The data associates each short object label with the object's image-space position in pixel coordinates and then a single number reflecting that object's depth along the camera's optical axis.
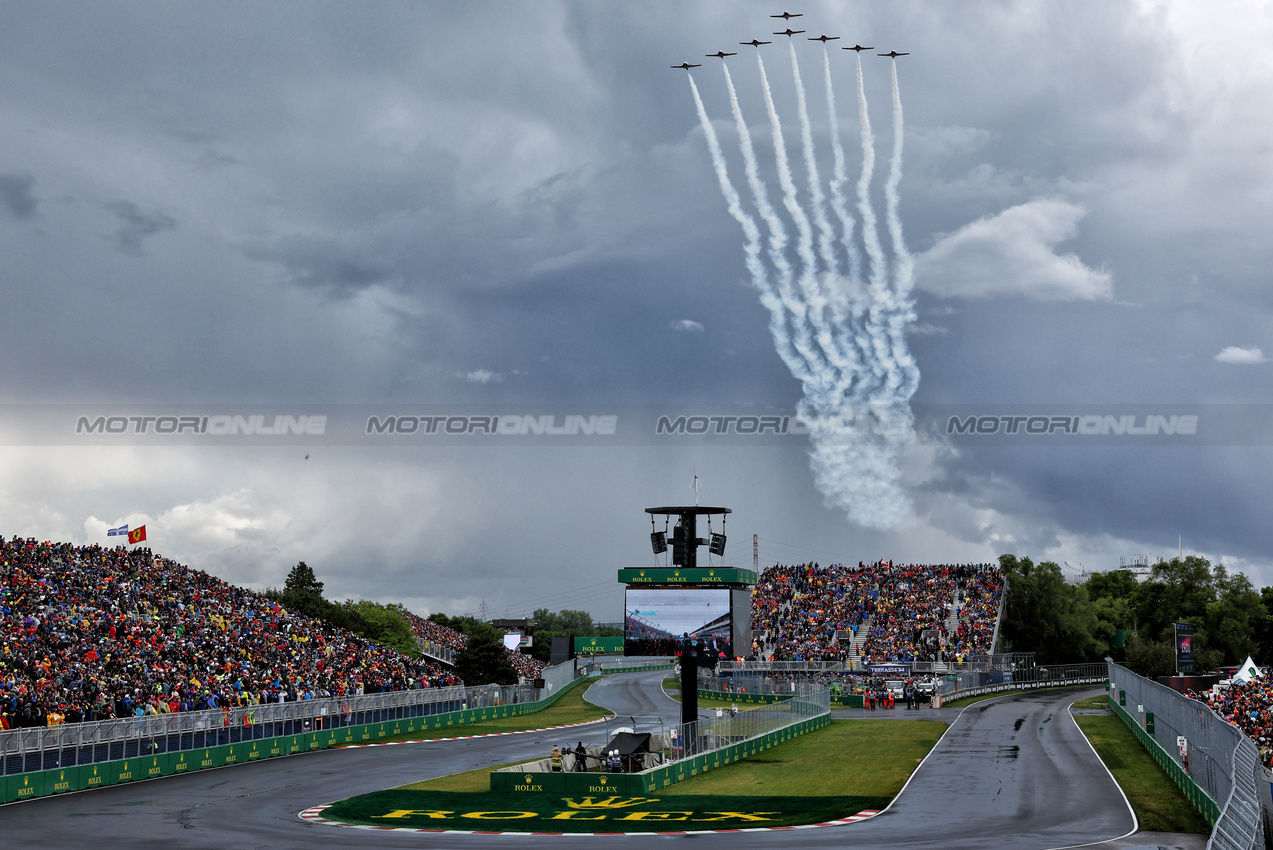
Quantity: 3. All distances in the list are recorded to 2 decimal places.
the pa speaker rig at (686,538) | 68.50
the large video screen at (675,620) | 69.94
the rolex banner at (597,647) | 133.32
